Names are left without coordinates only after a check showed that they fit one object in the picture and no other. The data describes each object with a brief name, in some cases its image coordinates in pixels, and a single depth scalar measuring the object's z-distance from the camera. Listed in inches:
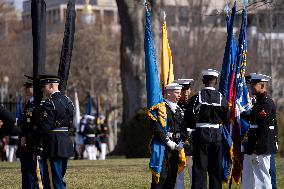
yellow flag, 685.9
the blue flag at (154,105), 597.9
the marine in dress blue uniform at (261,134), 665.0
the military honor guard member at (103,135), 1632.6
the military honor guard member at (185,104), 680.4
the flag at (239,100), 715.4
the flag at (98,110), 1776.0
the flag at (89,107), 1758.9
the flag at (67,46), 674.8
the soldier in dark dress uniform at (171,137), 600.7
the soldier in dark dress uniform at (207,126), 639.1
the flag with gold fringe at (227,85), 687.1
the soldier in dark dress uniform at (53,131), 595.5
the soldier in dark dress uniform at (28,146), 618.5
